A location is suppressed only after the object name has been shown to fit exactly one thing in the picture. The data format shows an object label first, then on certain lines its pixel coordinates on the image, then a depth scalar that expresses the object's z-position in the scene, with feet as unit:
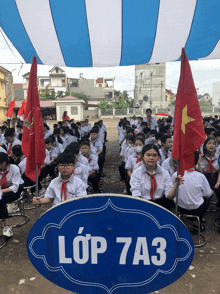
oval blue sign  3.51
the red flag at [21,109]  33.31
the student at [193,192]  9.67
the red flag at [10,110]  28.30
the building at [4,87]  82.38
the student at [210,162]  13.33
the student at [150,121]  28.53
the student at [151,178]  9.57
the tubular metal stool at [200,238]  9.89
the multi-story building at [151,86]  160.45
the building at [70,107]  107.55
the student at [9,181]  11.39
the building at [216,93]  189.00
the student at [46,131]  23.69
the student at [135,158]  14.44
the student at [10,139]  17.90
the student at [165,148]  14.66
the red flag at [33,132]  6.04
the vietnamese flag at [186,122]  5.16
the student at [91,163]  15.35
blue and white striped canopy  9.05
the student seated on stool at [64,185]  8.70
